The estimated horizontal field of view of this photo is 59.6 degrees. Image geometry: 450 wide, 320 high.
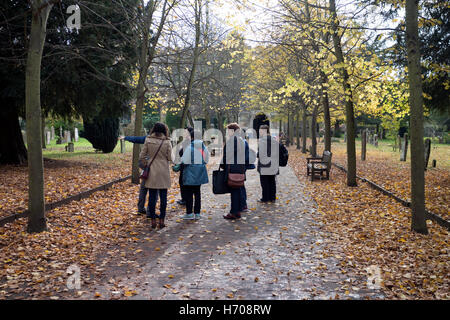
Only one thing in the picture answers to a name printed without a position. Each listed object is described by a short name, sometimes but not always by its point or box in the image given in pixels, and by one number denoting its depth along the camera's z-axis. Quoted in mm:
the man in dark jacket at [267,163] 10320
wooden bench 14938
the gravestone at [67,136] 44094
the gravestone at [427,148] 16891
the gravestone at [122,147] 30273
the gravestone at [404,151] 22834
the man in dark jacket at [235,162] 8641
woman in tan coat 7699
